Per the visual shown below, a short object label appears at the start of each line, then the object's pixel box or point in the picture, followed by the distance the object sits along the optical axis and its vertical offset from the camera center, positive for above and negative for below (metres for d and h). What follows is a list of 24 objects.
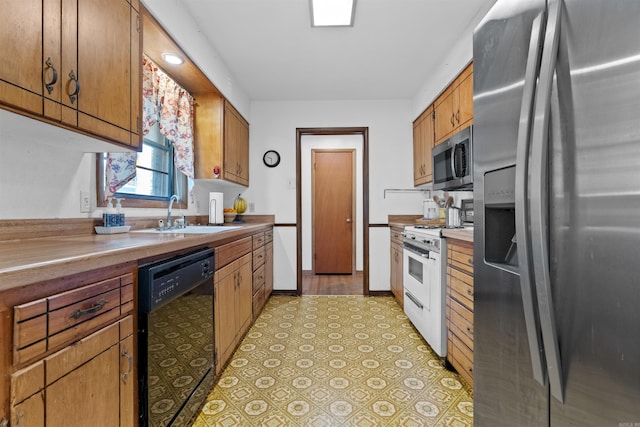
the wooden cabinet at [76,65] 0.94 +0.58
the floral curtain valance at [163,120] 1.76 +0.78
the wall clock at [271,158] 3.80 +0.73
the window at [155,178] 2.16 +0.32
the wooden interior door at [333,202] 5.14 +0.22
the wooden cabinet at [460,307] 1.68 -0.56
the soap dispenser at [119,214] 1.70 +0.01
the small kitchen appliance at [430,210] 3.38 +0.05
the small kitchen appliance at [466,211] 2.71 +0.03
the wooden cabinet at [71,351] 0.65 -0.35
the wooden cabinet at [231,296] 1.84 -0.59
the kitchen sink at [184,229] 1.92 -0.11
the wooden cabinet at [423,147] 3.12 +0.77
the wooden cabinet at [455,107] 2.28 +0.92
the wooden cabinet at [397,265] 3.19 -0.57
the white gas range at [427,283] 2.05 -0.54
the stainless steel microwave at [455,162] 2.19 +0.43
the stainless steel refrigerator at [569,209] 0.56 +0.01
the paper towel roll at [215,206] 3.06 +0.09
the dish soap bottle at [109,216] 1.64 -0.01
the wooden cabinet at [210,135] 2.86 +0.77
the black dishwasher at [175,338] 1.07 -0.53
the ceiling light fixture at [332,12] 1.98 +1.42
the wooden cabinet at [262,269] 2.85 -0.59
